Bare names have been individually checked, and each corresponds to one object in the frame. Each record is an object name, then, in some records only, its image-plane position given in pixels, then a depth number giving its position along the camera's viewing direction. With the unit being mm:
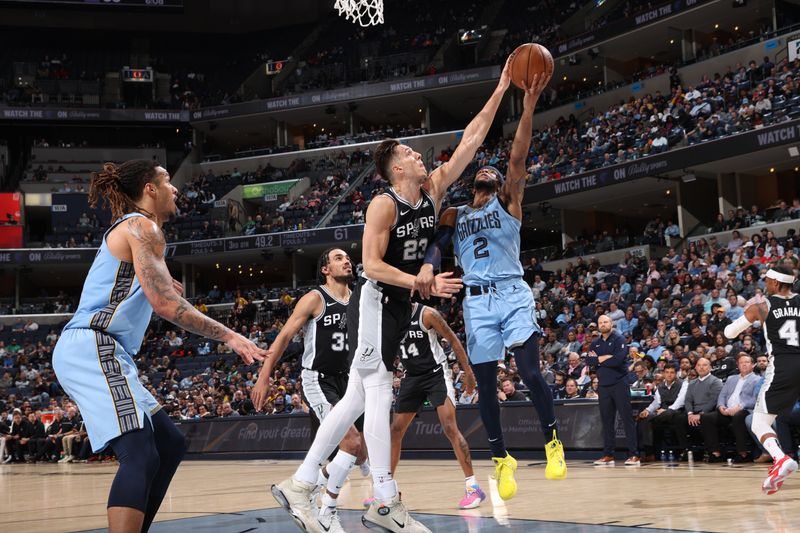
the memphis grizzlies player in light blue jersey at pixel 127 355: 4051
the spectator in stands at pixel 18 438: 24641
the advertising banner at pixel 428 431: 14055
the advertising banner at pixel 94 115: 42531
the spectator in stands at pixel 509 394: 15662
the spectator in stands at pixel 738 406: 11531
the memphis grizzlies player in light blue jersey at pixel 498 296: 6727
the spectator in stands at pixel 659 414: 12859
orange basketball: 6594
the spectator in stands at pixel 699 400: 12180
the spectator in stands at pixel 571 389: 15023
